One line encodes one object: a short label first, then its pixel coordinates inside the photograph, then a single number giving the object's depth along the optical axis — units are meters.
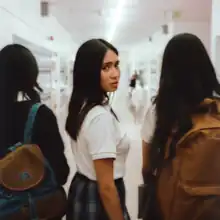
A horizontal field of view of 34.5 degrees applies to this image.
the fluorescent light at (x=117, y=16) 6.63
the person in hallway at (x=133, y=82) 16.11
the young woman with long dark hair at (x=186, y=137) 1.28
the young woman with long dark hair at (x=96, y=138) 1.43
